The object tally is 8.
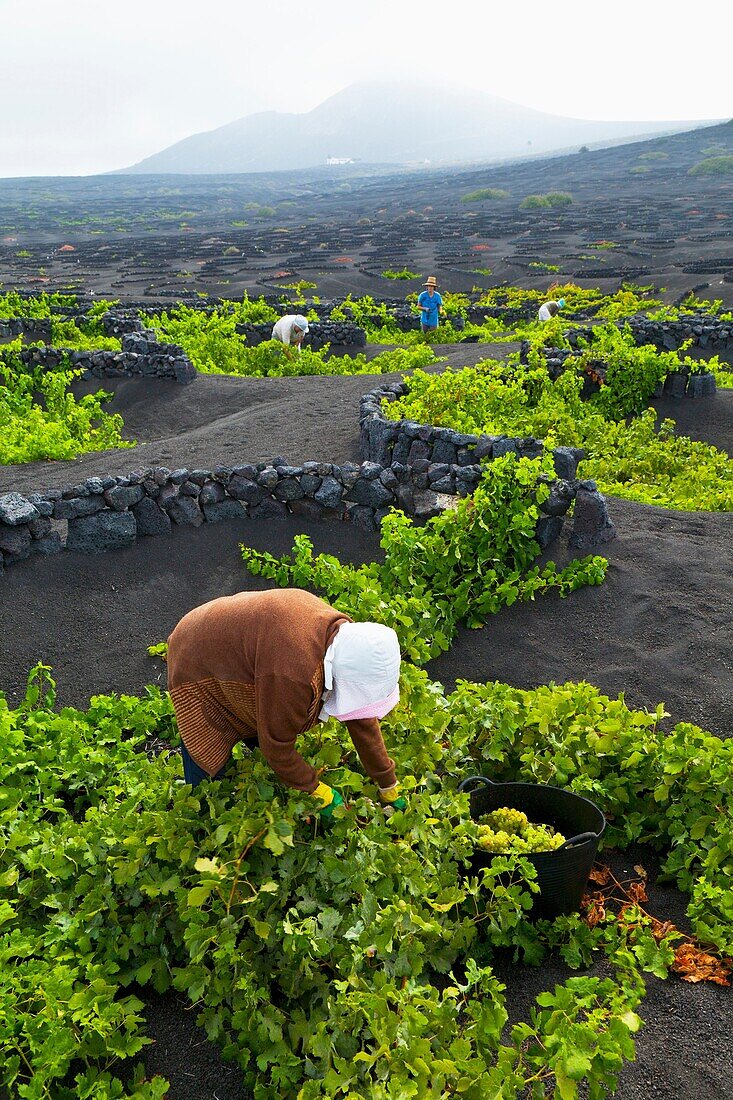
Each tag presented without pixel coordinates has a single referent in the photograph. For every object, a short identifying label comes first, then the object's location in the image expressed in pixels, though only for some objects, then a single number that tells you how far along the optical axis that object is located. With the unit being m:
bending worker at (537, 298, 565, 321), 16.30
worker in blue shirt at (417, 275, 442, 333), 14.87
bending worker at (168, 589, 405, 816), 2.81
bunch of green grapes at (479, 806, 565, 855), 3.26
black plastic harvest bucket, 3.20
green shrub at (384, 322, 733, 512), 8.24
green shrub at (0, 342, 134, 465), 9.95
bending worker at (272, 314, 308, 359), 14.24
